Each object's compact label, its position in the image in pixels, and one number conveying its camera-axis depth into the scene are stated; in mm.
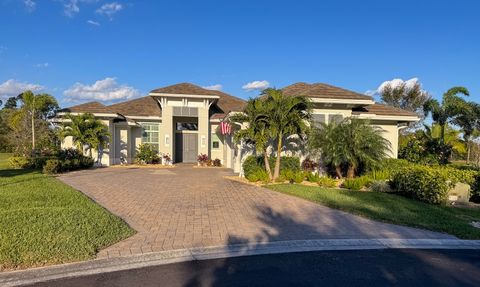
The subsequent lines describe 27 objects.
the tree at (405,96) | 39406
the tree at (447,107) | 17875
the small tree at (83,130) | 20891
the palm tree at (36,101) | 21461
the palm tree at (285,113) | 13961
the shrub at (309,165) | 16344
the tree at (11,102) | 73381
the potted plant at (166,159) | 24781
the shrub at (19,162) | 19734
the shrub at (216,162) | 24828
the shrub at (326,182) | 13684
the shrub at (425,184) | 10352
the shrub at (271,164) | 15812
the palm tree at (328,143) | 14562
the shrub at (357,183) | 12984
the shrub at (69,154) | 19909
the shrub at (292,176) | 14289
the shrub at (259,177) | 14716
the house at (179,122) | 19812
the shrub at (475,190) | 11539
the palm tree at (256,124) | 14148
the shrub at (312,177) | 14505
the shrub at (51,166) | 17000
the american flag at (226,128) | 19484
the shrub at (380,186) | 12688
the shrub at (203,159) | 24547
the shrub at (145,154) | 24078
